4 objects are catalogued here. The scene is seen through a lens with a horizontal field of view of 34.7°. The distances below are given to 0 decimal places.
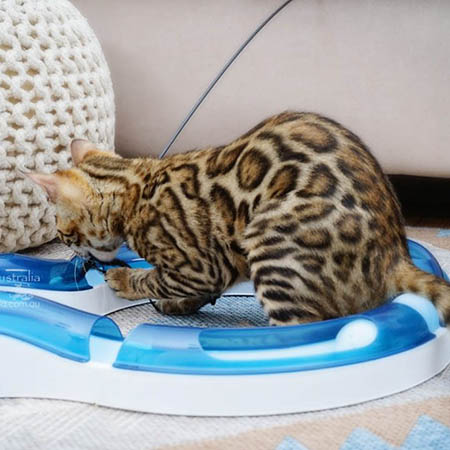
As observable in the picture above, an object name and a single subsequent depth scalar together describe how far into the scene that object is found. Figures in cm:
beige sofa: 196
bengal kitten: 117
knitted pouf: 158
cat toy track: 101
